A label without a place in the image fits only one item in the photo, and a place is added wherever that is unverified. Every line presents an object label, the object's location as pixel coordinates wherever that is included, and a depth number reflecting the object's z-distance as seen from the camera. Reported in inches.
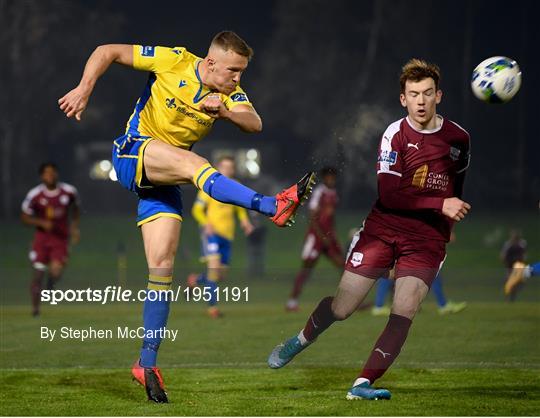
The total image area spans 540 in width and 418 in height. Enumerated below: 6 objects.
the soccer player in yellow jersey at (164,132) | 555.5
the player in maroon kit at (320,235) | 1114.1
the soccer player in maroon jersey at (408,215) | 577.6
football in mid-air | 613.9
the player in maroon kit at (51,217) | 1149.1
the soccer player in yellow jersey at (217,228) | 1102.4
